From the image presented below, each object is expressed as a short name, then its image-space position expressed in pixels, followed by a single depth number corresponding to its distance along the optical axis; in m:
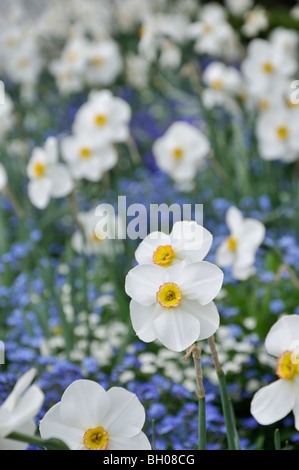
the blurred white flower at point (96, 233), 2.60
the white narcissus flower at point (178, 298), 1.00
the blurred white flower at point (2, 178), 2.39
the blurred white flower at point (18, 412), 0.78
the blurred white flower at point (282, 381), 0.97
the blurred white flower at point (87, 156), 2.79
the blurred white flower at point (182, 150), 3.00
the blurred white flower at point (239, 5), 5.35
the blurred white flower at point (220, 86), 3.52
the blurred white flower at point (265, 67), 3.21
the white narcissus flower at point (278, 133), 3.04
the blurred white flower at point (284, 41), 3.36
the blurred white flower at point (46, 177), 2.54
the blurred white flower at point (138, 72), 4.78
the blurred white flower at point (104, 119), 2.84
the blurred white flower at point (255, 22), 3.46
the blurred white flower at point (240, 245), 1.95
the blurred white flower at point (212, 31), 3.66
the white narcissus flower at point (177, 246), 1.07
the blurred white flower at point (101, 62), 3.82
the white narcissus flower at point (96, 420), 0.97
